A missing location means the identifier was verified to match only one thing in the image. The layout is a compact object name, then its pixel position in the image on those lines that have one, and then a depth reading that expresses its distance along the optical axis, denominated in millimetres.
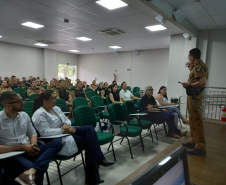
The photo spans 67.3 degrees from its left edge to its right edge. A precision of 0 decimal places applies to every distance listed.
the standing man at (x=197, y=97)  2559
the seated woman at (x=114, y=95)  5435
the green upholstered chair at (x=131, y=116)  3541
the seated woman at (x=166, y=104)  4326
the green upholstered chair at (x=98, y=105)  4318
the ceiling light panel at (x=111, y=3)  3889
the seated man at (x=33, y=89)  5658
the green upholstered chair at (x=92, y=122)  2692
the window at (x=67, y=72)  12959
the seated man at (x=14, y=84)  7121
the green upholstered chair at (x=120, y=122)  3035
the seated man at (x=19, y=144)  1710
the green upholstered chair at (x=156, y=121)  4008
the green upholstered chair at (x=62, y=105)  3750
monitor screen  446
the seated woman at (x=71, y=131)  2225
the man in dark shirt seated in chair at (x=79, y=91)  5578
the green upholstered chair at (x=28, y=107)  3119
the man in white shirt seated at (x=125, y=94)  5847
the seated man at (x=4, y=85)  5699
